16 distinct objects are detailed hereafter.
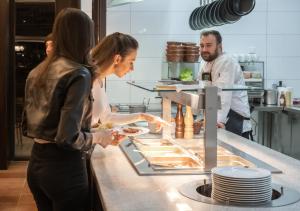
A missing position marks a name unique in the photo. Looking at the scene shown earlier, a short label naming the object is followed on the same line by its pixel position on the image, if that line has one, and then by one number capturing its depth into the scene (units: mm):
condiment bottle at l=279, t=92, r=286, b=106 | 5512
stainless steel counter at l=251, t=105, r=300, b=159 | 5293
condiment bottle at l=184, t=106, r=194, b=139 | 2939
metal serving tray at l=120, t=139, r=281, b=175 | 2141
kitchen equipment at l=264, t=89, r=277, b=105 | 5555
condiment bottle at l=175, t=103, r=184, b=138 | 2926
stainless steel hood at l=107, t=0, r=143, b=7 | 4181
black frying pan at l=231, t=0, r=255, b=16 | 4367
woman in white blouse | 2582
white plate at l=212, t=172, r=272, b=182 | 1643
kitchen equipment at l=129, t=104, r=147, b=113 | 4119
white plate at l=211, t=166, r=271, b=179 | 1666
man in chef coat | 3757
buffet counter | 1626
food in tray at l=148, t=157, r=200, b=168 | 2352
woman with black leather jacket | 1849
